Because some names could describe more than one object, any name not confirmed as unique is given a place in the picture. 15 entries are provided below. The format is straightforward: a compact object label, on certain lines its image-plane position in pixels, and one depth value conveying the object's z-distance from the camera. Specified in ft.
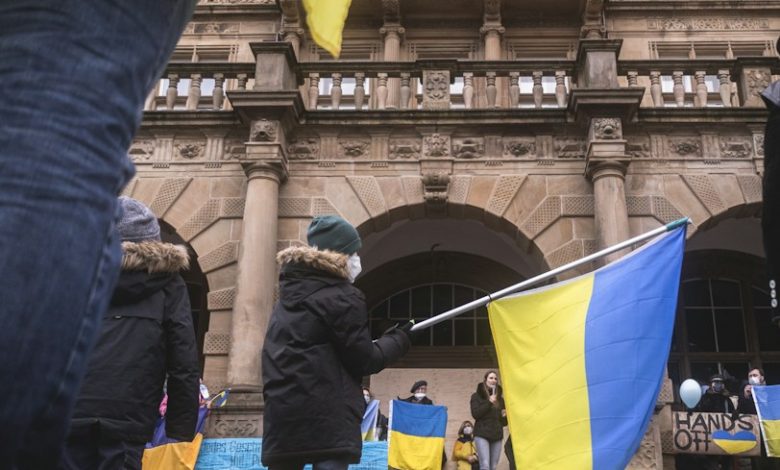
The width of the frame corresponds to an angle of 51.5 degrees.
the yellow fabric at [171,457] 29.45
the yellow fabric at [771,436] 32.53
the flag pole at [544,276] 18.31
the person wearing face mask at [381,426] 36.72
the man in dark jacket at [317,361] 13.01
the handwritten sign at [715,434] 33.53
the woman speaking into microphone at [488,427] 34.96
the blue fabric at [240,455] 31.48
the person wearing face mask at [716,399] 35.53
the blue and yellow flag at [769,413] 32.73
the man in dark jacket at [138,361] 11.34
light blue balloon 37.68
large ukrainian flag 18.06
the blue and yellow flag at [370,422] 35.47
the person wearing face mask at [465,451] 37.60
